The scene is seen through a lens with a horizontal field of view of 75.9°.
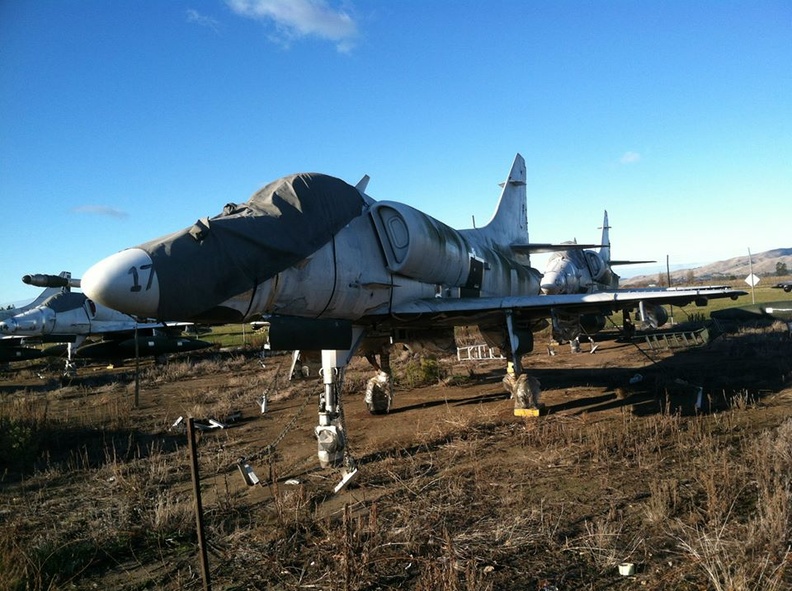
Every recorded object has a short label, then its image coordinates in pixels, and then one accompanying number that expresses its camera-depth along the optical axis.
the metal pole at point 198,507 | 3.71
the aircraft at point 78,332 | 26.30
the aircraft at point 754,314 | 28.23
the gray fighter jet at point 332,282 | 5.73
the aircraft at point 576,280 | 11.46
